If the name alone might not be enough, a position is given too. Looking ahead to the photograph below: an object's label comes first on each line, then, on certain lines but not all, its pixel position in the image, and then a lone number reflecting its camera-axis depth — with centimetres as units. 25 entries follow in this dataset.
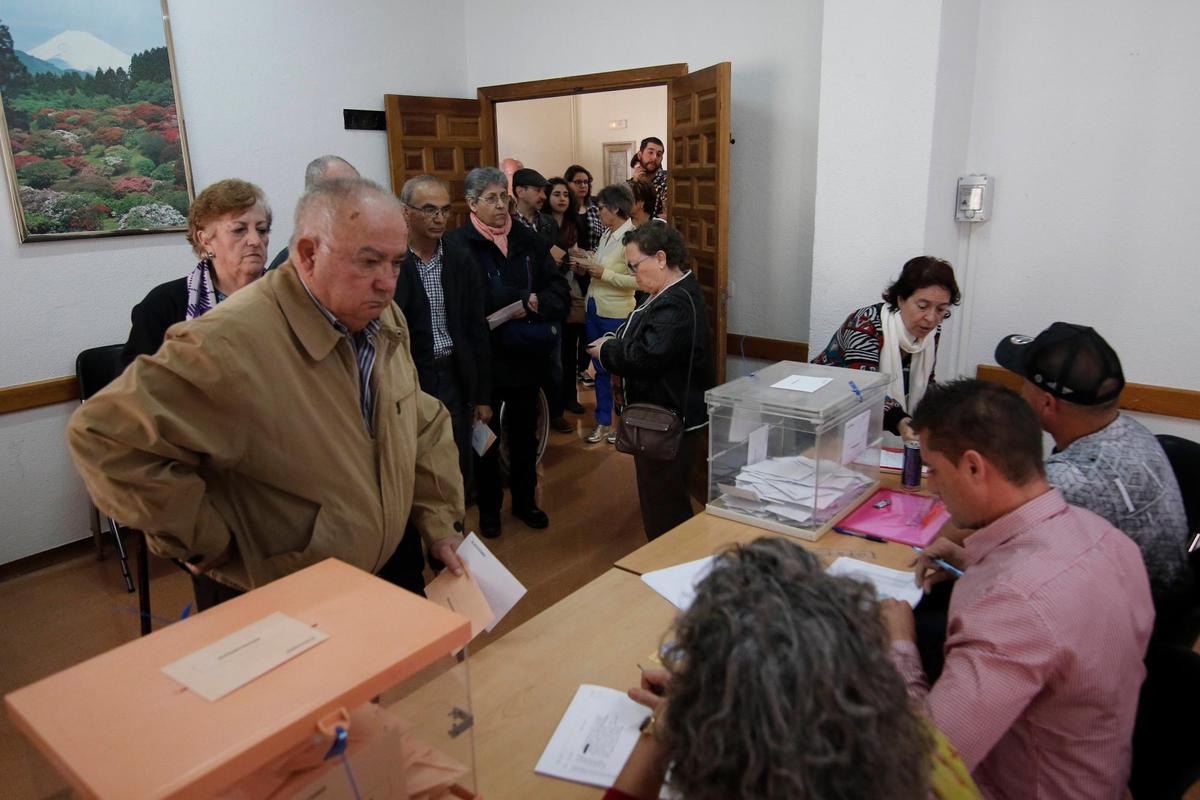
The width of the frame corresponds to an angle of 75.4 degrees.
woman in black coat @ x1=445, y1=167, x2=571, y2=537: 349
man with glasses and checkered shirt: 297
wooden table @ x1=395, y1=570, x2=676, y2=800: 122
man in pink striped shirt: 115
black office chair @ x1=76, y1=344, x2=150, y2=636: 345
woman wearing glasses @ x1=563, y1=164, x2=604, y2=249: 576
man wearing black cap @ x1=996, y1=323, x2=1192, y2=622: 168
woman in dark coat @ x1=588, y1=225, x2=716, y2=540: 290
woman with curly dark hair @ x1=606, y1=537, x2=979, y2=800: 74
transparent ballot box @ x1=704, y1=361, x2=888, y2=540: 209
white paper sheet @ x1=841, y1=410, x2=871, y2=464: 219
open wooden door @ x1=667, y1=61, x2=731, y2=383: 397
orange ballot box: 73
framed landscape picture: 338
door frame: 462
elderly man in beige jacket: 124
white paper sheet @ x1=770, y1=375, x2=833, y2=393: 223
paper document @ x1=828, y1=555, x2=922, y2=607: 173
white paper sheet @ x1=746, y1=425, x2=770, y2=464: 224
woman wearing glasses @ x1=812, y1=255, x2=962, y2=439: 282
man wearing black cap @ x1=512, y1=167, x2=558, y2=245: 462
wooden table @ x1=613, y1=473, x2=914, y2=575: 193
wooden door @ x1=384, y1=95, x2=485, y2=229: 498
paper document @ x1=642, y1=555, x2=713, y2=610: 177
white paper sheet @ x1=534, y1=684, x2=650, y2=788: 124
